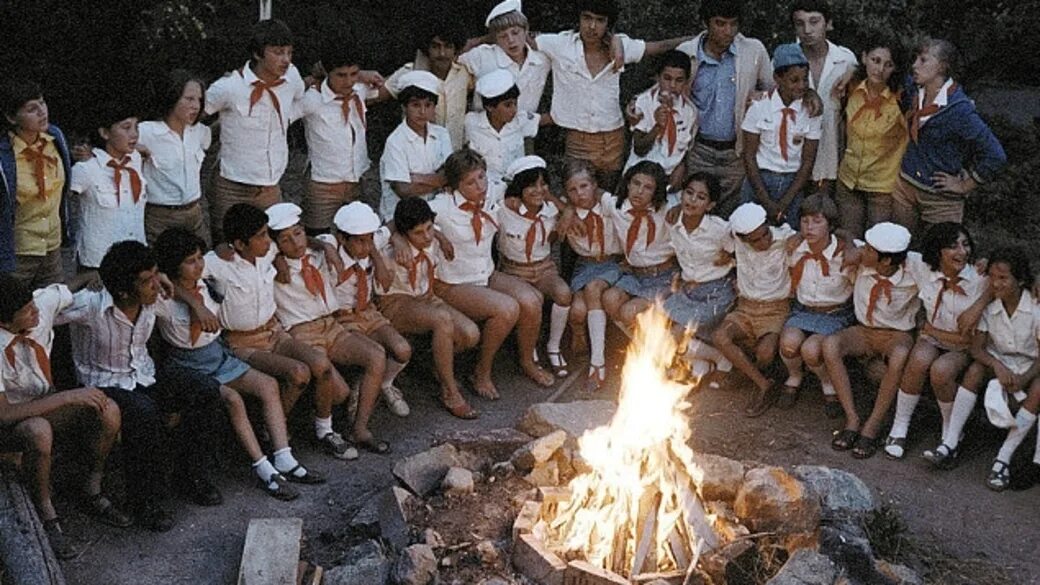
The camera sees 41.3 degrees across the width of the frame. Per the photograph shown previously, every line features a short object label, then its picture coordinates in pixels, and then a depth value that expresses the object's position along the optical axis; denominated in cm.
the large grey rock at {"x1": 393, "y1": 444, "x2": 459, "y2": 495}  697
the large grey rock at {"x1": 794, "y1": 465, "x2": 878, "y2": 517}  673
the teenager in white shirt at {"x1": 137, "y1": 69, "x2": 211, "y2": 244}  763
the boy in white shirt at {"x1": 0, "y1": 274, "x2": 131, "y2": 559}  640
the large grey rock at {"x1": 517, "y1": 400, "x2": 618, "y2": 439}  755
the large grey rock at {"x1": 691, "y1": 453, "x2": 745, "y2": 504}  688
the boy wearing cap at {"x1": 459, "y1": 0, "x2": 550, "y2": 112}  876
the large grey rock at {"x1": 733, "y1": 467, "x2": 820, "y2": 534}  659
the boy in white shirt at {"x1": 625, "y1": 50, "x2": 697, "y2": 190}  867
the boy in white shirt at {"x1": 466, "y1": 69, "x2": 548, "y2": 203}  850
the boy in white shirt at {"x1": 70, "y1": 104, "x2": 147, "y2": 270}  732
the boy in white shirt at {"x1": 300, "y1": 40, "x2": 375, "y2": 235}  832
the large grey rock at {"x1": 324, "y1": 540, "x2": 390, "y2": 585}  619
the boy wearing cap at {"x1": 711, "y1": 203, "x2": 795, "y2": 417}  828
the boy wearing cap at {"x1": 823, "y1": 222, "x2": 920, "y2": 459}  789
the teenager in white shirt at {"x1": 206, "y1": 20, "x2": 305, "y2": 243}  797
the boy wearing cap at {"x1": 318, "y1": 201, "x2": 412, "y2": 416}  787
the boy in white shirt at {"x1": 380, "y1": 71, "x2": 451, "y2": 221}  839
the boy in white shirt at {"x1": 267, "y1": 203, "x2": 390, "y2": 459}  764
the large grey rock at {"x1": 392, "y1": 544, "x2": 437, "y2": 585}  611
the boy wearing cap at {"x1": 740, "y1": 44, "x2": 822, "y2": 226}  841
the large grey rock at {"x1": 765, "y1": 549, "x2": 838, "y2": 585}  605
